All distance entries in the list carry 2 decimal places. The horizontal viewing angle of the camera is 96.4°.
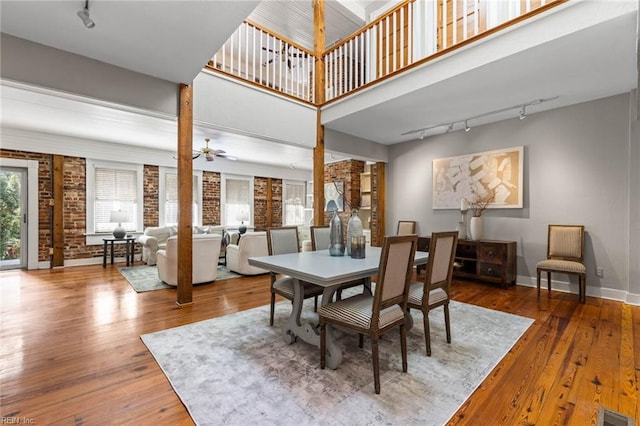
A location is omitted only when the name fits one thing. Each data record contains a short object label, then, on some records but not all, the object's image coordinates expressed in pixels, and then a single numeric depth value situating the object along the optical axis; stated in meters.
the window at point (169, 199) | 7.06
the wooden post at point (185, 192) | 3.46
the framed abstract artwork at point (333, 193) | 7.49
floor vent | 1.56
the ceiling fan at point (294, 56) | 4.86
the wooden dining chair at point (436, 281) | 2.26
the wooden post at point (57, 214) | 5.73
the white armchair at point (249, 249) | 5.05
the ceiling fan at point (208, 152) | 5.46
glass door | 5.45
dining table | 2.01
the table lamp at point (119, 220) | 5.95
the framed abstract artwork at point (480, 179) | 4.50
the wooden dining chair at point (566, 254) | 3.56
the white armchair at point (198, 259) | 4.26
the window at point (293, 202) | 9.52
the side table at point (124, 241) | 5.91
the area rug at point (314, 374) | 1.61
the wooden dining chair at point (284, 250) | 2.70
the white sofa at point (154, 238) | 5.91
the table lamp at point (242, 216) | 7.57
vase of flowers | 4.62
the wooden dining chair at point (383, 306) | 1.81
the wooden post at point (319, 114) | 4.82
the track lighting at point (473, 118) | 3.90
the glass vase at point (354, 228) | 2.78
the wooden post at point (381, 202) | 6.36
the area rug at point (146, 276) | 4.32
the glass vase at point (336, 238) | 2.85
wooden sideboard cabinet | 4.25
